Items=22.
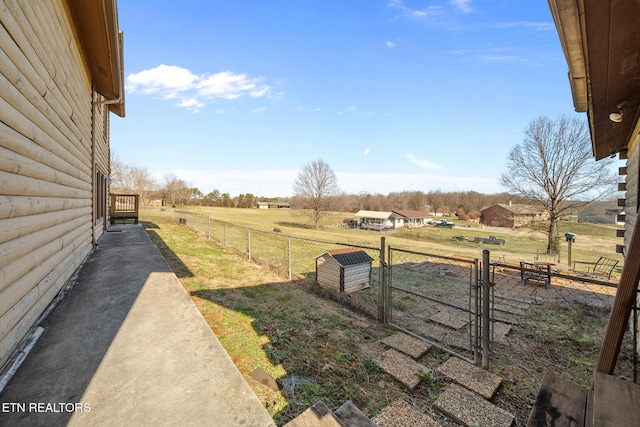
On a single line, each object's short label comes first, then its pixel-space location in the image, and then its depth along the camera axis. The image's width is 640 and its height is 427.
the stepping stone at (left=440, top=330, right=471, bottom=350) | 4.18
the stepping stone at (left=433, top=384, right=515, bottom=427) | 2.40
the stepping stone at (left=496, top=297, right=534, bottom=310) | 6.58
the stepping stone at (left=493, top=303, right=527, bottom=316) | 6.10
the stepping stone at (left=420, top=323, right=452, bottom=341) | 4.50
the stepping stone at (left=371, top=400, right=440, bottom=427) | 2.33
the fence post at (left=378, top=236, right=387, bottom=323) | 4.56
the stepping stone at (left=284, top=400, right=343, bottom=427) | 1.56
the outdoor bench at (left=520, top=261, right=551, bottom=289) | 8.64
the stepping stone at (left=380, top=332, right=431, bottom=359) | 3.61
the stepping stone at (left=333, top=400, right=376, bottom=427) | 1.71
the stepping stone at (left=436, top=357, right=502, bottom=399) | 2.90
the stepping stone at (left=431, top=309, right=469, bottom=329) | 5.07
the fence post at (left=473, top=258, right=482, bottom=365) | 3.40
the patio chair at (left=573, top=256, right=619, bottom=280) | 9.82
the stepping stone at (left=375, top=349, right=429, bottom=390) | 2.96
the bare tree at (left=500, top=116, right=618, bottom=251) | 17.34
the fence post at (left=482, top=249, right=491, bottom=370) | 3.32
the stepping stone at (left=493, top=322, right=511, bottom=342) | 4.55
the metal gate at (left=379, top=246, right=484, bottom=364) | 3.71
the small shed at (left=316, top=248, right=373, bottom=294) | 6.65
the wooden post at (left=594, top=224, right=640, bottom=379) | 1.50
